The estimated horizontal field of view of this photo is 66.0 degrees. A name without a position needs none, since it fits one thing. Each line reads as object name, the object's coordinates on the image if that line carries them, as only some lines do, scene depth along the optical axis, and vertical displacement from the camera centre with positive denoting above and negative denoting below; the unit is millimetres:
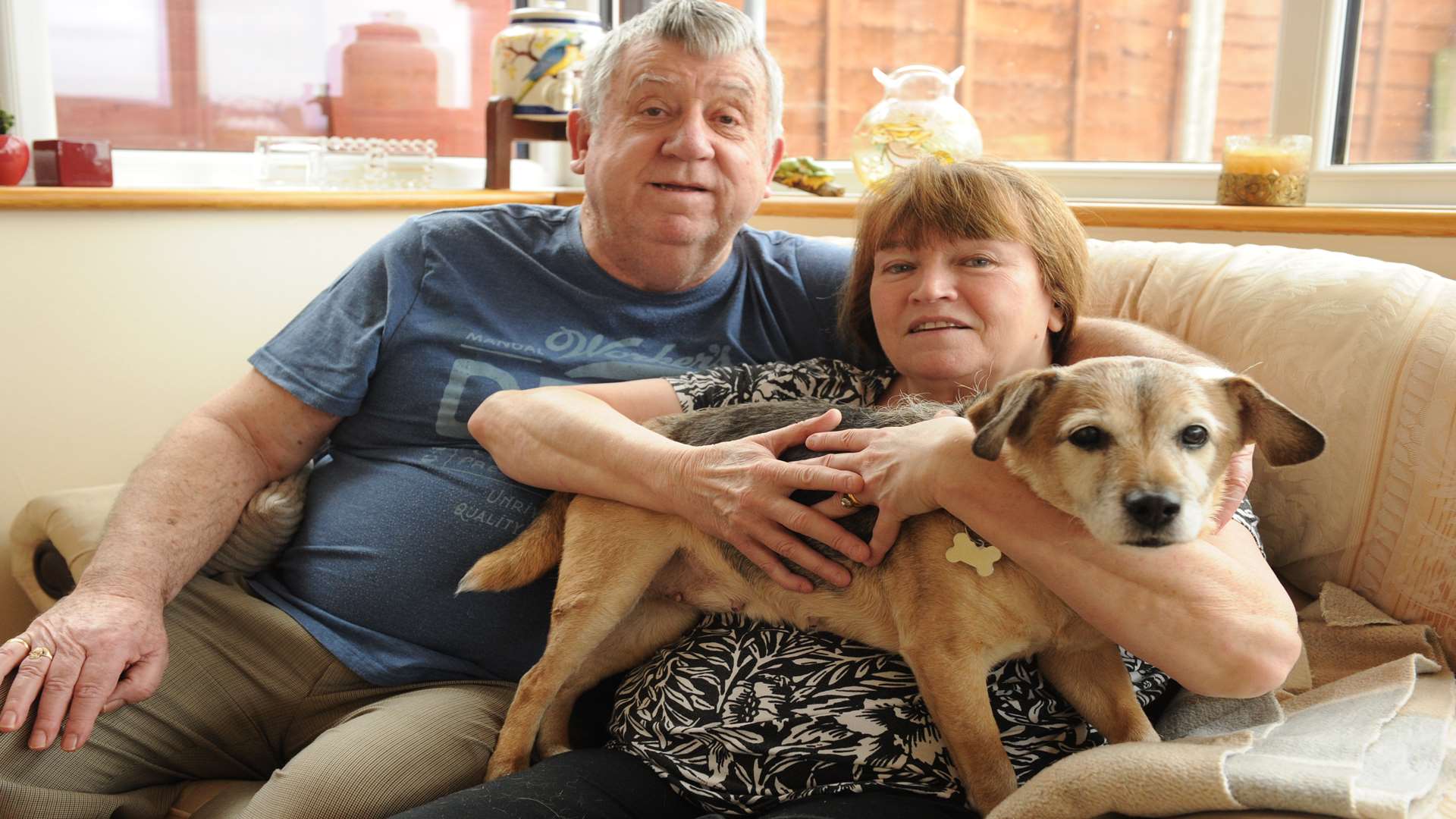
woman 1303 -429
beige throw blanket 1070 -571
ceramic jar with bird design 3234 +366
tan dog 1252 -512
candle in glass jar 2320 +64
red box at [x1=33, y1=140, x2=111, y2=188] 2521 +36
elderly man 1640 -492
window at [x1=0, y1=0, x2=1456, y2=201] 2447 +306
